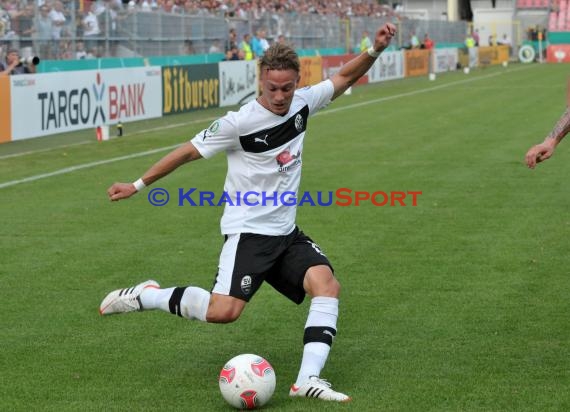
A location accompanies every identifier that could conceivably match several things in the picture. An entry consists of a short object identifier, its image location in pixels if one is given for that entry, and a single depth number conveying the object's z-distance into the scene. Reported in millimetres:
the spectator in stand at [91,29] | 28750
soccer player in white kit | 6473
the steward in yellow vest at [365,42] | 46094
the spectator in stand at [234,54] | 34562
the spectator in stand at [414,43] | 58094
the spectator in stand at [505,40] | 82888
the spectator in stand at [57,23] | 26828
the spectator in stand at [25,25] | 25281
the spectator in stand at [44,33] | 26134
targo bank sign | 21047
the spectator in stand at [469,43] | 65931
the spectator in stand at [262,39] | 38125
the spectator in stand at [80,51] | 27781
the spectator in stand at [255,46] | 38031
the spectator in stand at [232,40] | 36812
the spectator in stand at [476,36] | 75812
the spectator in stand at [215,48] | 35875
